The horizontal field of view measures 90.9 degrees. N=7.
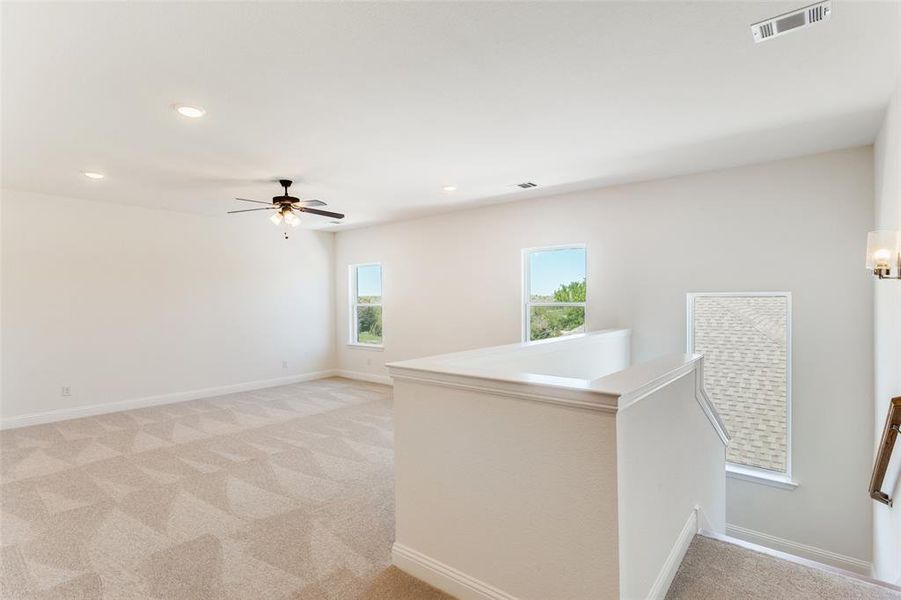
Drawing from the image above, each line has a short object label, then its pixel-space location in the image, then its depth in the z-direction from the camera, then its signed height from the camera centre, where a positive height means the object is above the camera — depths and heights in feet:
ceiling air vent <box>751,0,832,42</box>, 6.36 +4.06
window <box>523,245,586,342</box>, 17.78 +0.13
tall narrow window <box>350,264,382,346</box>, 25.72 -0.45
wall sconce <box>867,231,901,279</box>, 7.41 +0.67
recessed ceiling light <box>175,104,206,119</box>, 9.37 +4.02
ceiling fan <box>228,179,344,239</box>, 15.15 +3.09
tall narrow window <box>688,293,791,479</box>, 13.37 -2.36
